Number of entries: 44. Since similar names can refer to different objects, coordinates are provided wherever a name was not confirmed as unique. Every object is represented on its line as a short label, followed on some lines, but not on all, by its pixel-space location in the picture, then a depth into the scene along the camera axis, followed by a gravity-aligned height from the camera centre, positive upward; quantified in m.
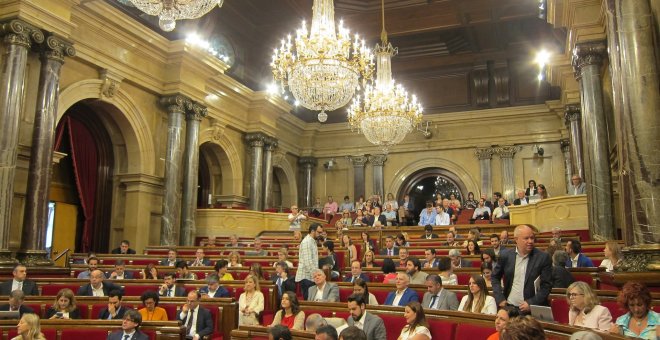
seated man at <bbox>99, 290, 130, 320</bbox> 5.34 -0.45
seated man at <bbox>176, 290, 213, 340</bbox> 5.40 -0.55
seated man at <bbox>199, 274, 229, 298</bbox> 6.24 -0.29
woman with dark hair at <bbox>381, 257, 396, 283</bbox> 6.69 -0.05
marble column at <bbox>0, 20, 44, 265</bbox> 8.34 +2.42
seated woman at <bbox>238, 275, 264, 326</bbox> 5.80 -0.43
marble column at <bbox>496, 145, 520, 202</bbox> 17.02 +2.93
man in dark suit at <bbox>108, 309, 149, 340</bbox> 4.38 -0.53
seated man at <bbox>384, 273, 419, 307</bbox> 5.23 -0.28
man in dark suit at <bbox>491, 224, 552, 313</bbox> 4.02 -0.06
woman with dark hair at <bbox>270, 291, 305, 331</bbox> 4.82 -0.44
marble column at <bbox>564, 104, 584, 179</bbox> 13.92 +3.41
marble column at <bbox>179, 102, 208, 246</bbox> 12.89 +2.02
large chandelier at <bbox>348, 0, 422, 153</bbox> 11.02 +3.13
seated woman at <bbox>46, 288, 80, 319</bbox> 5.35 -0.45
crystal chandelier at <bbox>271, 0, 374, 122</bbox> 8.58 +3.15
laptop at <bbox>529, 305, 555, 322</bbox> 3.58 -0.31
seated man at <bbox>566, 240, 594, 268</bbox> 6.25 +0.11
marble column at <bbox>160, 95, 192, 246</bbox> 12.26 +2.09
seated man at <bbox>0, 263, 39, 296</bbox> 6.58 -0.30
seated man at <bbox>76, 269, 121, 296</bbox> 6.34 -0.31
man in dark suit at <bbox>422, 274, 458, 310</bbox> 5.01 -0.29
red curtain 11.64 +2.04
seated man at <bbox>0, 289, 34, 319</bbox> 5.34 -0.41
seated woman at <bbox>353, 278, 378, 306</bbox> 5.13 -0.22
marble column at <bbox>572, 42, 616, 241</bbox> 8.78 +2.17
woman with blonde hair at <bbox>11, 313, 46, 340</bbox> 4.20 -0.51
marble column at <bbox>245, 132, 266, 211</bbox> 16.05 +2.84
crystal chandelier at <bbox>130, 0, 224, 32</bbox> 6.11 +2.91
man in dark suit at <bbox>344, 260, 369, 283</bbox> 6.63 -0.08
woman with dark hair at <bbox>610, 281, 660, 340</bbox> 3.48 -0.30
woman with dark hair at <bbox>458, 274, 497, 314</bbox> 4.57 -0.28
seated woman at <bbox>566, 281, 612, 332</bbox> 3.59 -0.28
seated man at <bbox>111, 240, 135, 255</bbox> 10.51 +0.22
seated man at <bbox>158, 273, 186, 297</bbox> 6.42 -0.31
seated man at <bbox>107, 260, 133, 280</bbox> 7.77 -0.15
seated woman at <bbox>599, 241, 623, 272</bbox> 5.46 +0.13
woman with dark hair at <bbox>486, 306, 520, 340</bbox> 3.38 -0.31
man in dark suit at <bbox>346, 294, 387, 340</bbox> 4.24 -0.44
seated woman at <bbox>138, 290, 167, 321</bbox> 5.44 -0.48
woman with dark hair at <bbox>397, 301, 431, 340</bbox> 3.93 -0.40
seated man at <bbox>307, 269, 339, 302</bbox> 5.80 -0.27
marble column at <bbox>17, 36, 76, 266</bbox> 8.84 +1.68
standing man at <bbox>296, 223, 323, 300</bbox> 6.57 +0.02
